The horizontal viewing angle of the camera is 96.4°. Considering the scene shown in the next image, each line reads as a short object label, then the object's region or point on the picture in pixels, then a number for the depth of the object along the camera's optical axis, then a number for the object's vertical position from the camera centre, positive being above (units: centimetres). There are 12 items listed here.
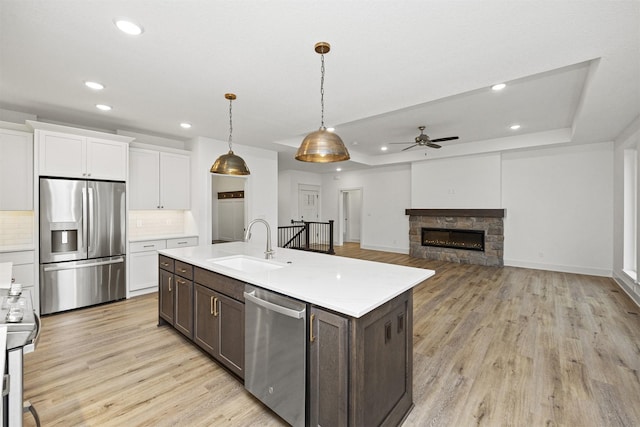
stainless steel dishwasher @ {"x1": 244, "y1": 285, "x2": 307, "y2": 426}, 167 -88
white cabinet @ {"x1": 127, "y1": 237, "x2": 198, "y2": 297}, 443 -83
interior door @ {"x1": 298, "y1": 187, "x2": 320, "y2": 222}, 1007 +34
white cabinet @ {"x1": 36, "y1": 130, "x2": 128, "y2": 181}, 365 +77
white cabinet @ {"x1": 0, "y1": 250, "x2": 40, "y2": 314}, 344 -69
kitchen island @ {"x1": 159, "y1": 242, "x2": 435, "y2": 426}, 150 -71
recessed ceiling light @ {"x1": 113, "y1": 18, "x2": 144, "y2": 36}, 202 +136
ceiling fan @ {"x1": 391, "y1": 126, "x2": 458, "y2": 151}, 525 +136
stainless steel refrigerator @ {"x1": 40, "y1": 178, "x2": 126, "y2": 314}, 366 -41
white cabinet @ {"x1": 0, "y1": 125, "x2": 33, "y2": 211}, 347 +53
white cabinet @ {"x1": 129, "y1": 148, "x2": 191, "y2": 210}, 461 +57
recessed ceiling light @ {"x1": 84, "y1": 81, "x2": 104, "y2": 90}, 303 +138
